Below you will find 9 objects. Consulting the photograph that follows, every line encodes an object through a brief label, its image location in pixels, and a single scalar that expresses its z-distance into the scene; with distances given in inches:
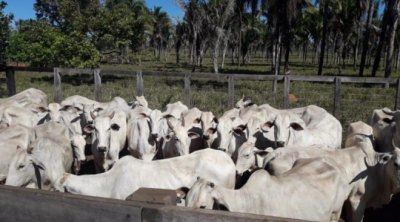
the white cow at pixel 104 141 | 260.1
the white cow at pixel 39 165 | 198.4
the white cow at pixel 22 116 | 323.3
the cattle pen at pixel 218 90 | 418.6
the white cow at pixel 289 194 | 160.9
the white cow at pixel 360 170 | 202.4
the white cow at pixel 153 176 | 188.2
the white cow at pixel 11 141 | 230.7
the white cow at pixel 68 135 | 261.9
